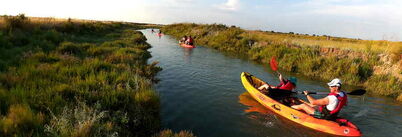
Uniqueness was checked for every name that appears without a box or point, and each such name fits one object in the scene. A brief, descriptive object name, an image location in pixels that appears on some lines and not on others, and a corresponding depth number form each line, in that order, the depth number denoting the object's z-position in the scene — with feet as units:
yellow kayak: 21.12
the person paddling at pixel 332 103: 21.65
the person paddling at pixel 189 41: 77.41
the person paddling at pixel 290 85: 27.49
